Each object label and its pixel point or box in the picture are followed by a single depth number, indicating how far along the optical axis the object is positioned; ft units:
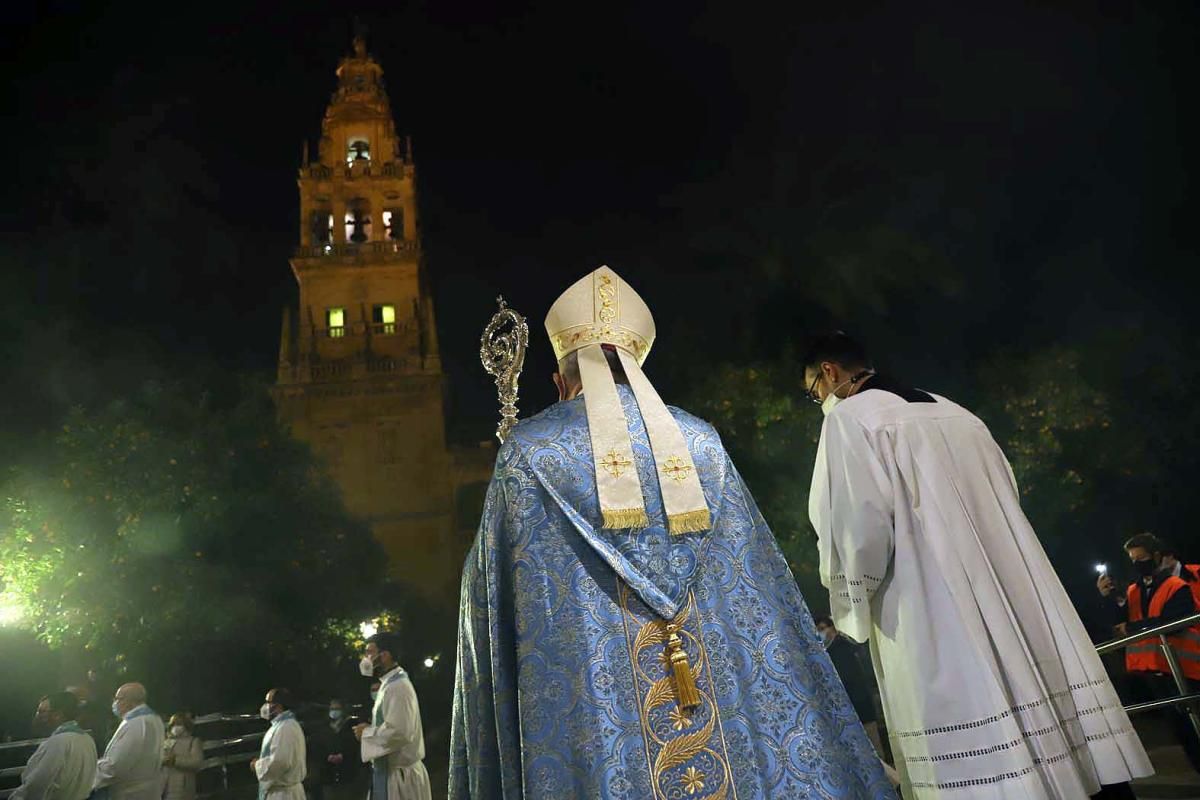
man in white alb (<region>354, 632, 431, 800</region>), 20.99
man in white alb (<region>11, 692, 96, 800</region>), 17.51
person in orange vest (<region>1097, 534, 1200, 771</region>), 14.98
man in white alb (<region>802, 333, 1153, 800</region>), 6.93
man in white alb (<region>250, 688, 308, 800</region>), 21.76
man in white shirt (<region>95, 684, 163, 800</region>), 19.01
